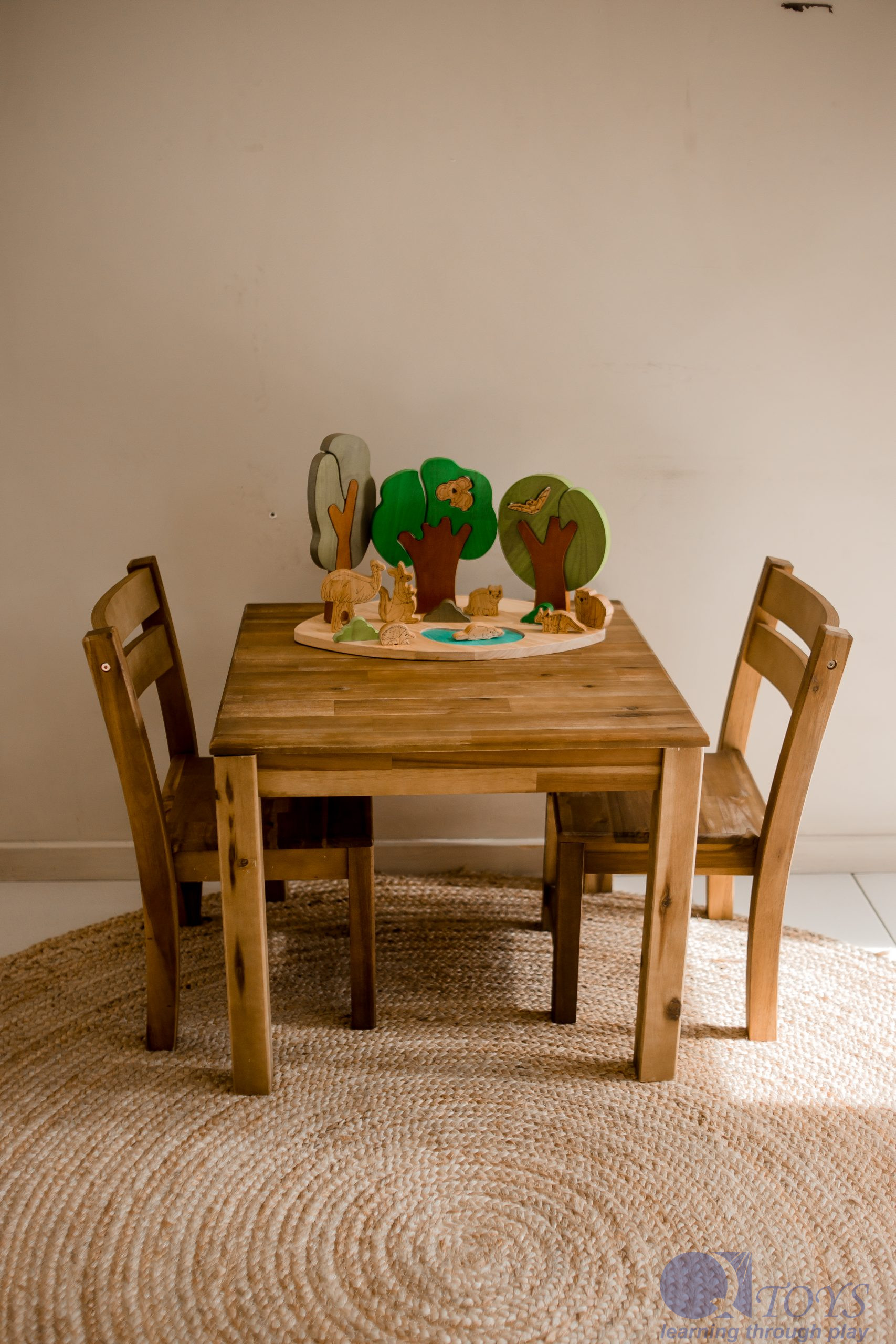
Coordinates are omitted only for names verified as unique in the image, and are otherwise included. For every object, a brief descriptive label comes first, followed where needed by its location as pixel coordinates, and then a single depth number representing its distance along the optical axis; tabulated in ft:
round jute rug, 4.10
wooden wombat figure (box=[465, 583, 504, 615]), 6.10
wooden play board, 5.46
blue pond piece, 5.58
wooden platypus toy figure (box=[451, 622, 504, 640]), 5.67
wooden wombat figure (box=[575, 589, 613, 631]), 5.91
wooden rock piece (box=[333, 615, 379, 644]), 5.65
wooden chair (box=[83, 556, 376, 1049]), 4.90
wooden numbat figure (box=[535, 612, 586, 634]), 5.81
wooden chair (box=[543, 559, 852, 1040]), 5.01
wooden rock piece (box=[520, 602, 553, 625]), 5.98
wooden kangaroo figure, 5.71
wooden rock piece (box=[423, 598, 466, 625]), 5.94
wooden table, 4.60
